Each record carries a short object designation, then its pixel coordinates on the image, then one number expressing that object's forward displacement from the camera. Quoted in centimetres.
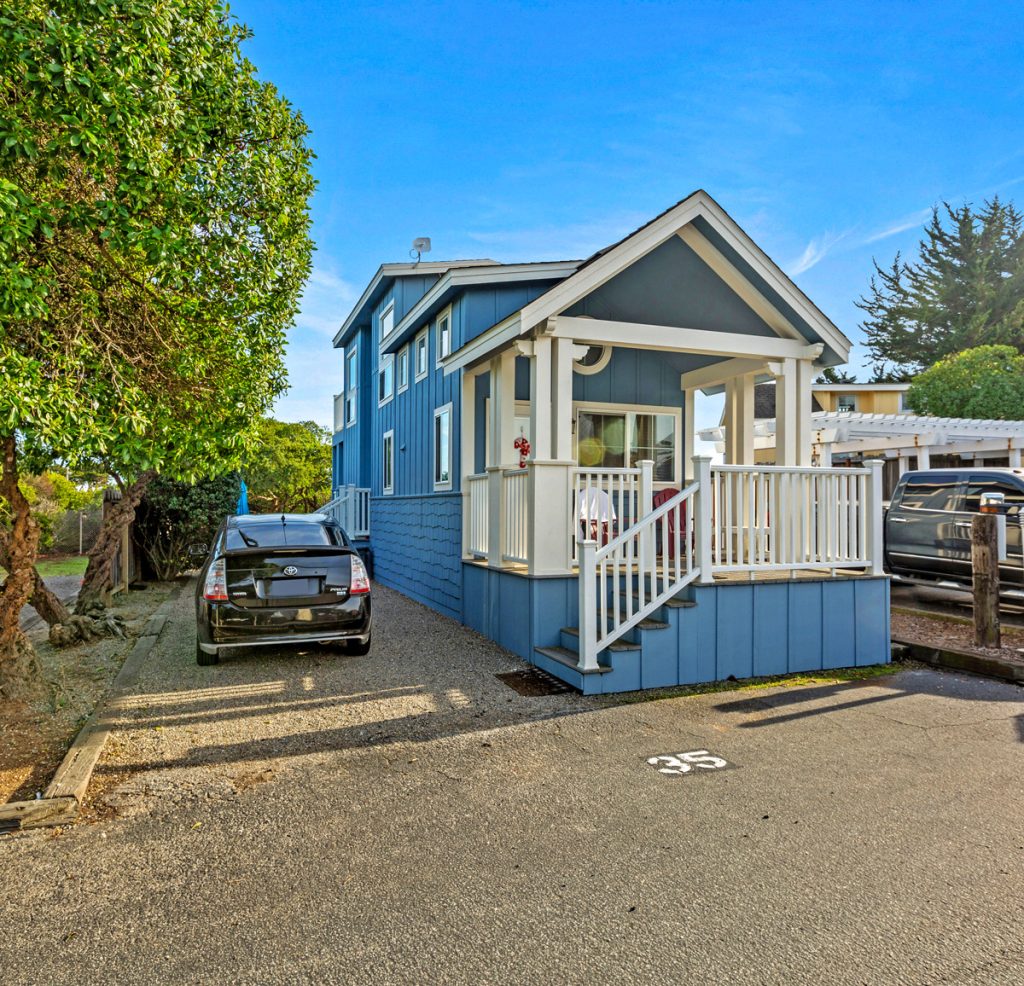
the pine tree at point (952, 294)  3253
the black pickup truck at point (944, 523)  948
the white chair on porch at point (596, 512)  787
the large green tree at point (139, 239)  347
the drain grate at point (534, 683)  585
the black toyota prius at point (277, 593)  627
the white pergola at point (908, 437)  1436
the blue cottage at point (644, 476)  623
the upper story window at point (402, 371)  1288
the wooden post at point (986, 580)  703
